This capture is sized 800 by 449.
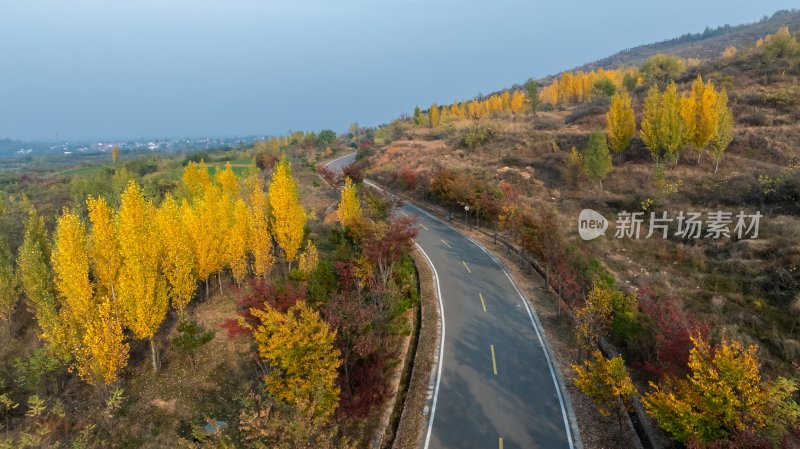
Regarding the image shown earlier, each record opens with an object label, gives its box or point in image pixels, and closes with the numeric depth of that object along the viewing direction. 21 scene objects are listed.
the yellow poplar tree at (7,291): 25.50
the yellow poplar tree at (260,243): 26.33
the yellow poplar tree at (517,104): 113.97
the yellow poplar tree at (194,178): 48.26
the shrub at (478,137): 76.34
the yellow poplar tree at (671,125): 44.22
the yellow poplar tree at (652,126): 46.31
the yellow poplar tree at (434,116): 115.25
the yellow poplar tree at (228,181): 44.02
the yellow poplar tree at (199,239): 24.53
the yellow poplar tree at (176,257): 21.61
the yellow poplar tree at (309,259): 24.97
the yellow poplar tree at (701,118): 43.91
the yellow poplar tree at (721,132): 42.84
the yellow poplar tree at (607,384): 13.01
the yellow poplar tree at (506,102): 118.38
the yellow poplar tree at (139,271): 18.47
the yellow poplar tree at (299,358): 14.24
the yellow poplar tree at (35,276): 23.62
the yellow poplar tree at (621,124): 51.06
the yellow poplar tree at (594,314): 17.41
